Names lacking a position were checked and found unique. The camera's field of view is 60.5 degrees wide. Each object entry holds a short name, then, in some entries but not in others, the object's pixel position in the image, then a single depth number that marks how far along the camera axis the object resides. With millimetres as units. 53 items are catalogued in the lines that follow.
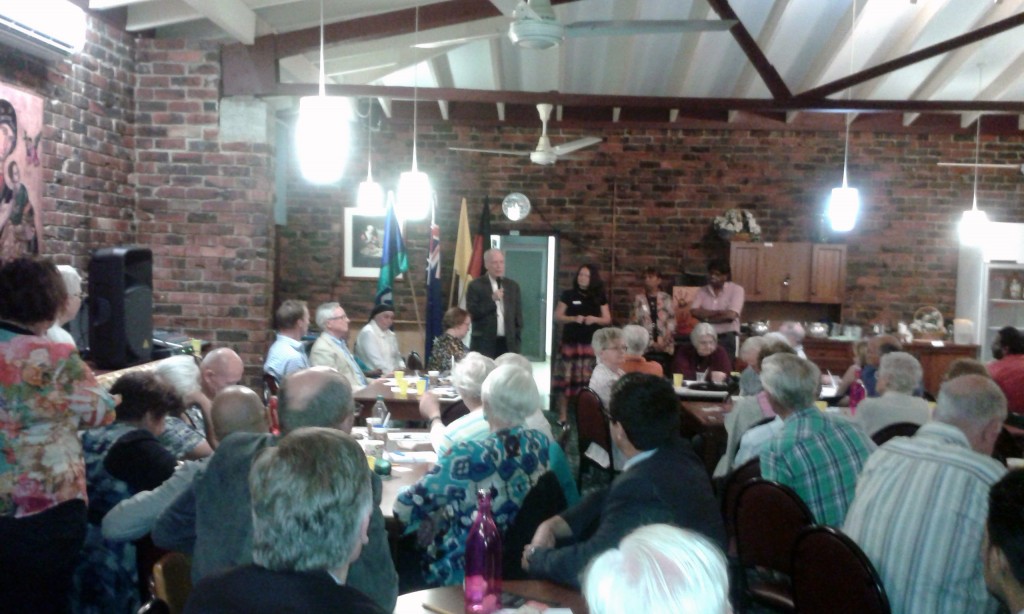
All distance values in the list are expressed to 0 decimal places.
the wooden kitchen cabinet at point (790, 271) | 9664
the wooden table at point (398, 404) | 5688
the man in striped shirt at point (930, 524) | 2486
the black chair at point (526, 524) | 2848
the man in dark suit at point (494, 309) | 8414
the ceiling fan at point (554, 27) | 4328
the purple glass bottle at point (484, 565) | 2241
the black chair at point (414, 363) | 7270
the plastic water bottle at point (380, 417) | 4715
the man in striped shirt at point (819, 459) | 3229
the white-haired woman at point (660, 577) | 1265
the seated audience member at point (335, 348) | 6266
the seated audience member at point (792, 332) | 7195
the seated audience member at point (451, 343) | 7008
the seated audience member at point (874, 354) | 5688
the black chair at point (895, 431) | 4121
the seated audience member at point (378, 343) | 7277
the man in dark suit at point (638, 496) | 2418
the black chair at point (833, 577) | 2359
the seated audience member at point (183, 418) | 3506
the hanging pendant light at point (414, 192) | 6160
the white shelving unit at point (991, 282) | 9734
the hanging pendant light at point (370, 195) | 7738
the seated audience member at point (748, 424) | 4156
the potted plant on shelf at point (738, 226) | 9680
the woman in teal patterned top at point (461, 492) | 2832
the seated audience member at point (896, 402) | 4297
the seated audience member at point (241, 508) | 2229
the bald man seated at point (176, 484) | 2658
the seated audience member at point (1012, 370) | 5660
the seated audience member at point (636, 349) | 6285
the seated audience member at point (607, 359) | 6008
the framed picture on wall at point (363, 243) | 10078
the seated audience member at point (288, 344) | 5789
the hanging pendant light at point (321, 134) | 4340
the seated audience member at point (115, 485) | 2955
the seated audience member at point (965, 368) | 4395
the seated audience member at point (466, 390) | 3502
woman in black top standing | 8812
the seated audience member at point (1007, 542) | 1725
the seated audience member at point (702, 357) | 7066
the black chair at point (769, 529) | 2988
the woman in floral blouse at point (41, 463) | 2773
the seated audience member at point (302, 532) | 1519
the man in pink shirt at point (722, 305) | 9086
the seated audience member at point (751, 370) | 5465
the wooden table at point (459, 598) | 2227
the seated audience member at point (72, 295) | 4246
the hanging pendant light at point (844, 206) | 7152
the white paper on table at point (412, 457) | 3981
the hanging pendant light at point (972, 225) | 8453
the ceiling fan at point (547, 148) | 8648
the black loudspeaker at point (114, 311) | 5117
